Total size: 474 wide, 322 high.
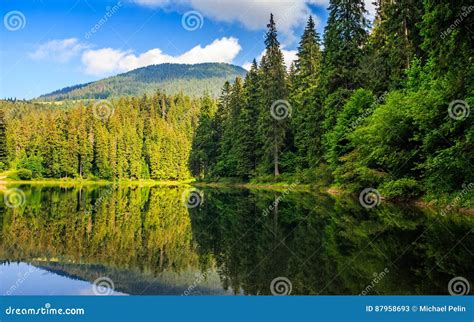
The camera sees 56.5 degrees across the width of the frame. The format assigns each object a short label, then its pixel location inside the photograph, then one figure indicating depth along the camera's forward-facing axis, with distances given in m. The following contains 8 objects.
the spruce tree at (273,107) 49.78
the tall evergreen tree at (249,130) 56.41
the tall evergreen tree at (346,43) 36.03
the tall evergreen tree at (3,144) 82.76
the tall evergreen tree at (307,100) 40.75
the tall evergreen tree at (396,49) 28.28
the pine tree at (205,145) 74.62
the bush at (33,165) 88.62
